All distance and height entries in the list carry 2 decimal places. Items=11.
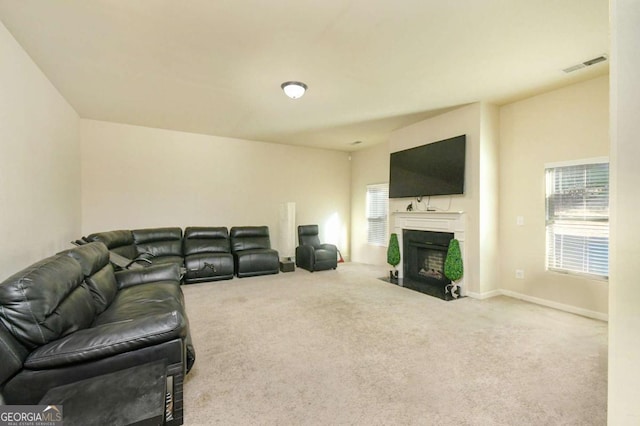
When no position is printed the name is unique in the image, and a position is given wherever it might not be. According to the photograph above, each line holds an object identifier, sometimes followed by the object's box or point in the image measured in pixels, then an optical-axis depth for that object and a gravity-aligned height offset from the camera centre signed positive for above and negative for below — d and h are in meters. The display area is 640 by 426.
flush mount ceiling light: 3.23 +1.43
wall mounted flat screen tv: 4.09 +0.70
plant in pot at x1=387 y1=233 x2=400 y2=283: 4.99 -0.76
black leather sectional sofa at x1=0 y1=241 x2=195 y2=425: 1.28 -0.65
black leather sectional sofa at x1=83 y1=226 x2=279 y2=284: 4.59 -0.70
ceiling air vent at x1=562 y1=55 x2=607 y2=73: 2.76 +1.53
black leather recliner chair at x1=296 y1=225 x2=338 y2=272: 5.72 -0.86
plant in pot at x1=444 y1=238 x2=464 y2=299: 3.99 -0.78
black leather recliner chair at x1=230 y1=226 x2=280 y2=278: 5.21 -0.78
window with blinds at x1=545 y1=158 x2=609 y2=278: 3.22 -0.04
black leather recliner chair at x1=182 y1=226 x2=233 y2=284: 4.79 -0.77
